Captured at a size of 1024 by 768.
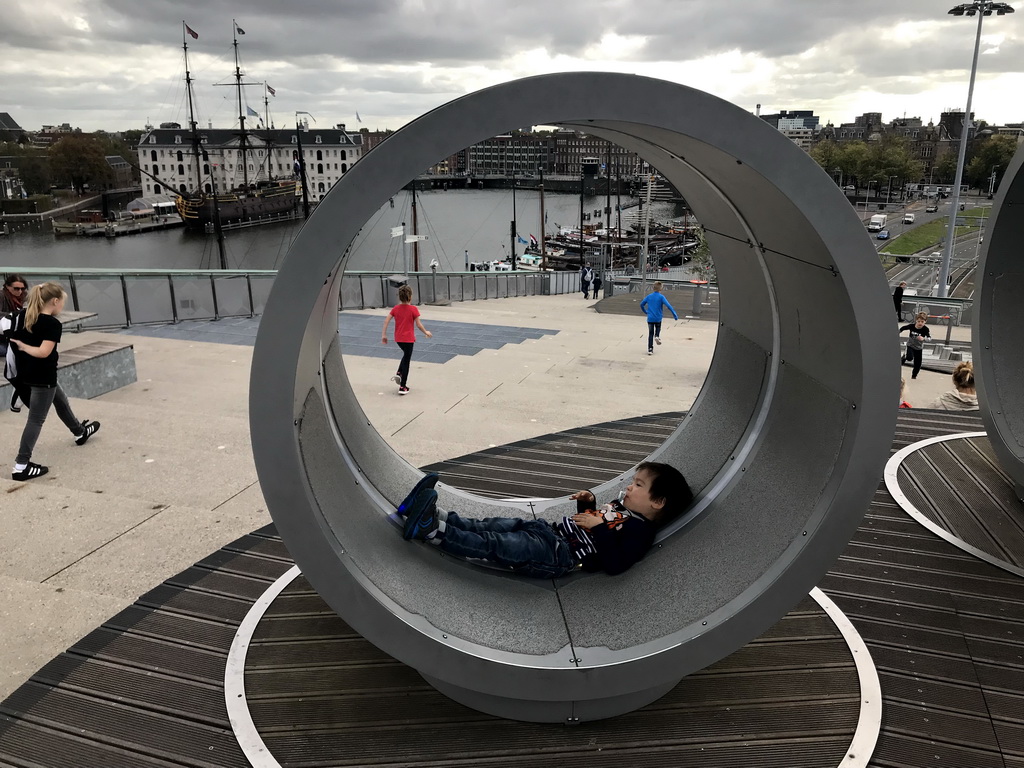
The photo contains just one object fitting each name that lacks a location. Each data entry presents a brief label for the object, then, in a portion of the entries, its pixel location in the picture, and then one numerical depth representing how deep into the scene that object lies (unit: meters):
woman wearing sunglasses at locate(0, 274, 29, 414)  7.81
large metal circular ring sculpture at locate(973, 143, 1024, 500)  5.82
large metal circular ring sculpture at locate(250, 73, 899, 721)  2.81
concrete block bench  8.80
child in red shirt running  9.40
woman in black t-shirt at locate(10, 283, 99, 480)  6.33
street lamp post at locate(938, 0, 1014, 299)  21.61
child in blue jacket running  13.48
